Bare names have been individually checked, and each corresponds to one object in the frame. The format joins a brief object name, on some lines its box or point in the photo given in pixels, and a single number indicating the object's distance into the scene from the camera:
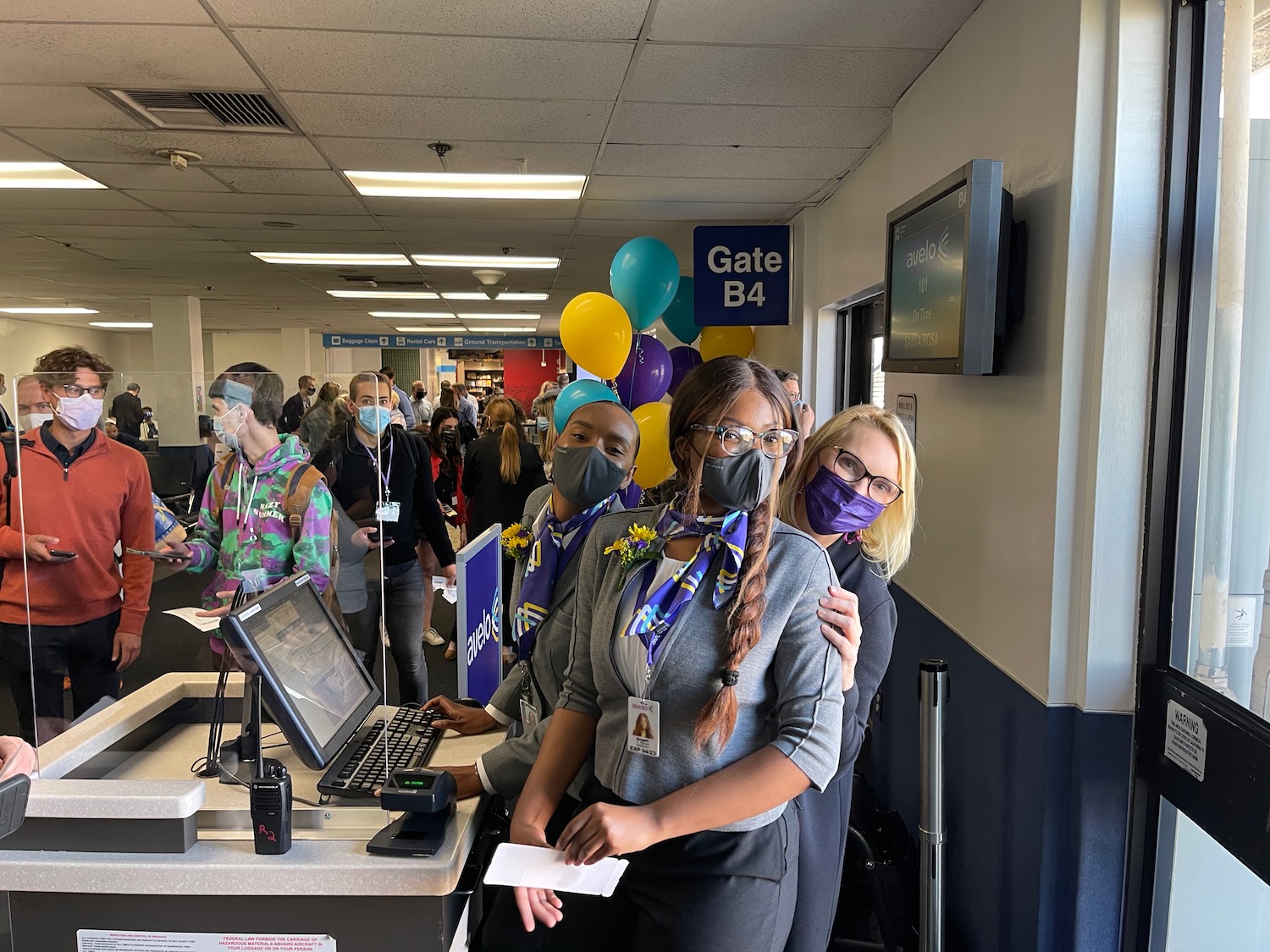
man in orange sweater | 1.52
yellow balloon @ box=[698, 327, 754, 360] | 5.23
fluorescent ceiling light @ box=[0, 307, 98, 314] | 12.64
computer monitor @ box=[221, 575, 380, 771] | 1.37
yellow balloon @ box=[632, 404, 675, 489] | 3.43
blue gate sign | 4.84
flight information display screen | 2.15
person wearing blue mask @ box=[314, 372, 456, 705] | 1.63
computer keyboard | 1.53
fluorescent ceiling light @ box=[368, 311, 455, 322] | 13.27
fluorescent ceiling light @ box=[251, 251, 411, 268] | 6.98
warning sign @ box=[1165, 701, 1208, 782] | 1.66
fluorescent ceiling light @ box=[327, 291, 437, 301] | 10.15
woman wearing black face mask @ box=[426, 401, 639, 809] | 1.57
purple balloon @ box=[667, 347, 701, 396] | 5.24
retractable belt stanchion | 2.22
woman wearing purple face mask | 1.67
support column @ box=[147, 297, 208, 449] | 10.46
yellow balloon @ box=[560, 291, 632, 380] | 3.76
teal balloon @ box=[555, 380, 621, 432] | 3.44
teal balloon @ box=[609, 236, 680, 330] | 3.98
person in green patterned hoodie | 1.49
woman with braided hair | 1.22
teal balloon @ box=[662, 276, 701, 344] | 5.16
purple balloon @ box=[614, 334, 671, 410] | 4.15
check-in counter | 1.37
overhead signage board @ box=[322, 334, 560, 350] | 17.30
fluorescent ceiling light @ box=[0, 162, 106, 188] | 4.27
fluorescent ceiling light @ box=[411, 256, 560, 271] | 7.26
